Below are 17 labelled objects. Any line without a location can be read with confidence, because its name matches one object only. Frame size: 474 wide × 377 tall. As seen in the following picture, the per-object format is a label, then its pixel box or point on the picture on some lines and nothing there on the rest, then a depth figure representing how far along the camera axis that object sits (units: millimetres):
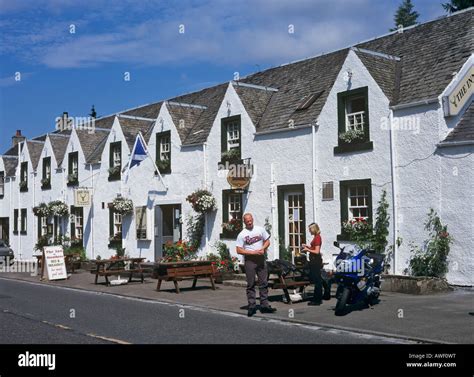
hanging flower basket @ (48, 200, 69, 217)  29859
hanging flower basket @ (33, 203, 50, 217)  30891
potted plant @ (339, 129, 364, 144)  16870
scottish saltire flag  22906
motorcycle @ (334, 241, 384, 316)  11625
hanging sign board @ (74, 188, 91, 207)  26695
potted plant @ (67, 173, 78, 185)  29781
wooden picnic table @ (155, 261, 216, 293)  15916
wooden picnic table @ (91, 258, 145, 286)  18719
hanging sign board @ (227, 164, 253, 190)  19950
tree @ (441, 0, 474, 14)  31391
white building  15117
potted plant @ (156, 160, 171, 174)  23594
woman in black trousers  12922
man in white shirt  11773
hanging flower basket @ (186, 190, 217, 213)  20984
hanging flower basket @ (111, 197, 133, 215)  24984
